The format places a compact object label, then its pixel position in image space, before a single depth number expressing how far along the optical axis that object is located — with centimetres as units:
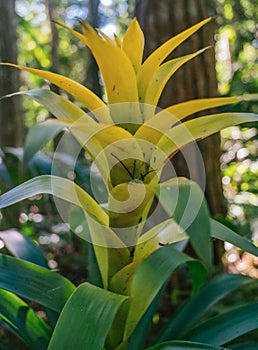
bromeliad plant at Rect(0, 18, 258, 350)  59
